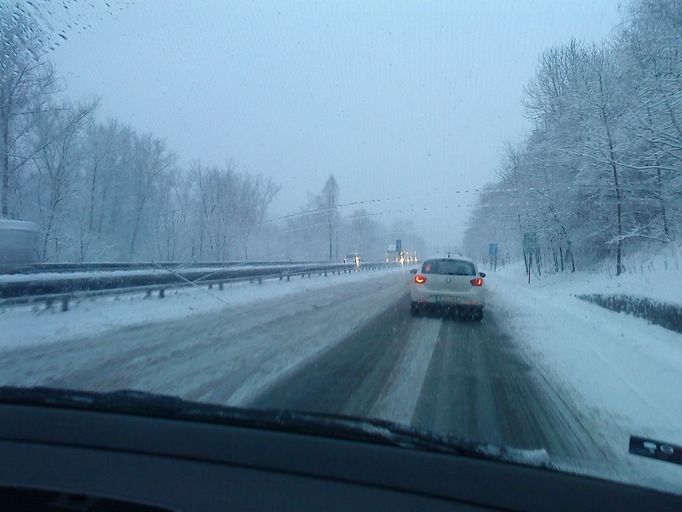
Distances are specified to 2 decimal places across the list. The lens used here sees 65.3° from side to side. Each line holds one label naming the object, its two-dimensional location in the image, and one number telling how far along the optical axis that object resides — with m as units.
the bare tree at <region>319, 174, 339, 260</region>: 65.18
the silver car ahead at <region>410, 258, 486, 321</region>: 14.38
